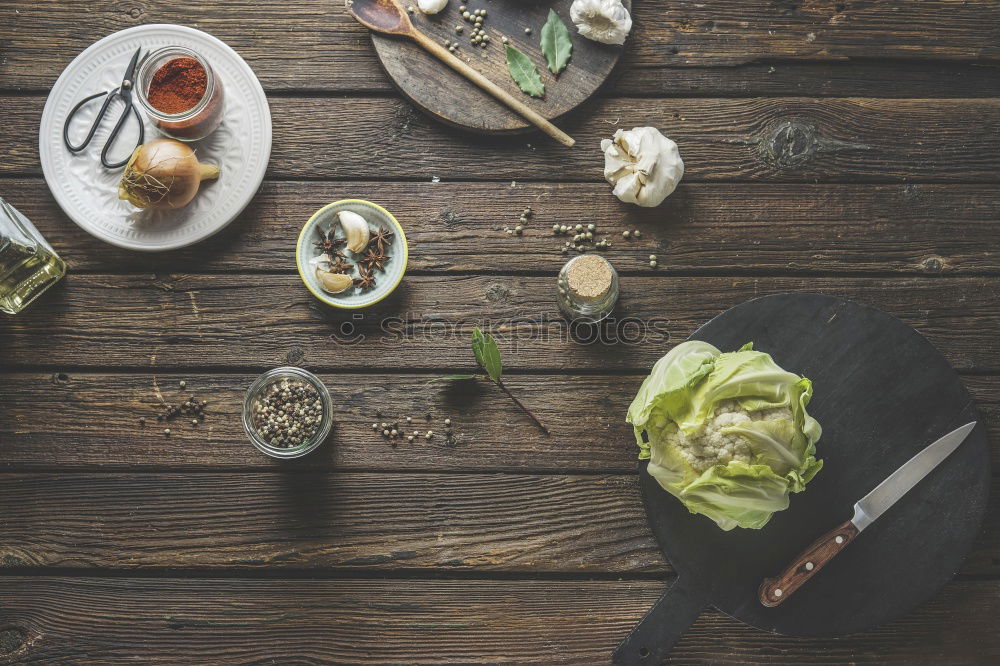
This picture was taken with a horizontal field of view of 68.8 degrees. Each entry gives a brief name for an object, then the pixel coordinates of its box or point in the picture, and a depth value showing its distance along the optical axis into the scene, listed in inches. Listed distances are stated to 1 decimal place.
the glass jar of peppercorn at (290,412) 57.2
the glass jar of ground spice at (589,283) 55.4
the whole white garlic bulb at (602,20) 58.6
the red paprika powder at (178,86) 57.1
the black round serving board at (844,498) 55.5
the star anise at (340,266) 59.1
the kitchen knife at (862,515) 54.3
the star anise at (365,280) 59.0
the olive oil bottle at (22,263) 56.9
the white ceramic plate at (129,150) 59.1
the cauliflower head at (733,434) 50.9
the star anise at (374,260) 59.4
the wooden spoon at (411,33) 59.7
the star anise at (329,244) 59.3
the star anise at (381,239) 59.5
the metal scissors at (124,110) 58.7
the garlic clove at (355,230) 58.6
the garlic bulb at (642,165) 58.4
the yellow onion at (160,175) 55.5
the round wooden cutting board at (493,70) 60.1
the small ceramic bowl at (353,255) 58.5
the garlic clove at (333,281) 57.8
